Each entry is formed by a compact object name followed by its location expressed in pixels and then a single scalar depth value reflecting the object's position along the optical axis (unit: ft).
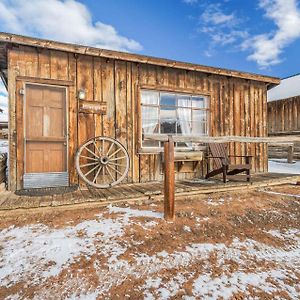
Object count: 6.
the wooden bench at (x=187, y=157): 19.75
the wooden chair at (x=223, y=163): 17.83
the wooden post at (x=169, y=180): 11.63
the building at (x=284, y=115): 44.04
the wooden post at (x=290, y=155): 36.83
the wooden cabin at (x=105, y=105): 15.48
